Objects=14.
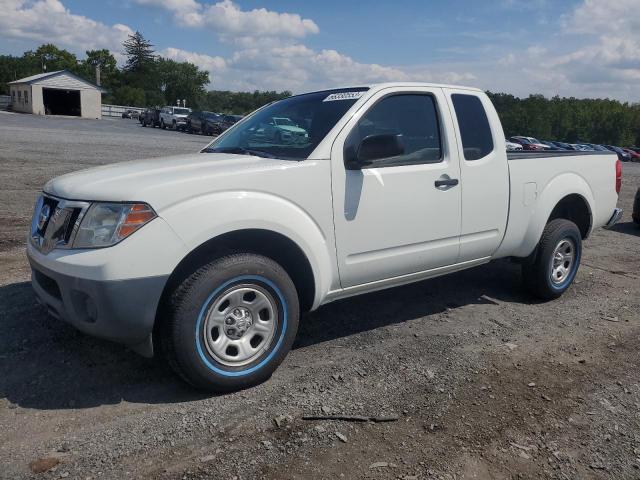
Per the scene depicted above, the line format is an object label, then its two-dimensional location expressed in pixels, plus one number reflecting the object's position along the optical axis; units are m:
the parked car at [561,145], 41.12
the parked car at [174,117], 43.75
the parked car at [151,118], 47.62
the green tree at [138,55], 118.69
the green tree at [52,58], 112.81
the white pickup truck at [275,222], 3.16
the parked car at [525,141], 45.51
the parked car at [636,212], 10.60
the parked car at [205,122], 38.94
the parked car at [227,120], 38.59
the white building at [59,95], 57.16
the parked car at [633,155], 52.80
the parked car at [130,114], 65.69
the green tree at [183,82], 106.00
